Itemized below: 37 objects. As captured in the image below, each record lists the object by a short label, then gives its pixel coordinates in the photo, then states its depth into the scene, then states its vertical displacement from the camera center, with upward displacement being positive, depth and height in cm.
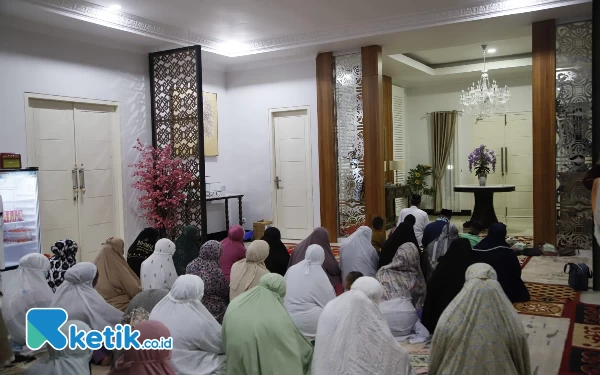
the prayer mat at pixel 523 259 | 619 -124
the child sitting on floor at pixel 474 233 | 556 -83
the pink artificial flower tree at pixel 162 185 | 700 -20
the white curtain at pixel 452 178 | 1130 -31
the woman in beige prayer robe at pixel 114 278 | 411 -88
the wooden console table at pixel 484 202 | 875 -68
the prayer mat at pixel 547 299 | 438 -128
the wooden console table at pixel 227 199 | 825 -50
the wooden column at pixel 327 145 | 799 +36
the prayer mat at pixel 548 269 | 541 -125
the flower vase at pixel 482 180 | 894 -29
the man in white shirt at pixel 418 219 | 635 -69
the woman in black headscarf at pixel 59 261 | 411 -73
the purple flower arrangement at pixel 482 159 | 901 +8
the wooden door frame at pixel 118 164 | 711 +11
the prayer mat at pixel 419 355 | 325 -131
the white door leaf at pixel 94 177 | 667 -5
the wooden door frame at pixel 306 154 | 842 +21
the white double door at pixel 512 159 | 1043 +7
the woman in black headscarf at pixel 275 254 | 485 -84
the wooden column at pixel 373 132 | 758 +52
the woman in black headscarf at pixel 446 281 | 360 -84
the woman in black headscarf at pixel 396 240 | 450 -67
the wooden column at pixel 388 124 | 1030 +88
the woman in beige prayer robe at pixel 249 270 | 386 -79
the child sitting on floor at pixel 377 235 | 571 -82
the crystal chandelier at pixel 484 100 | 884 +113
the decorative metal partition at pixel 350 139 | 764 +43
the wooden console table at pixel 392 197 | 897 -57
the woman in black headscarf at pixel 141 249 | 491 -78
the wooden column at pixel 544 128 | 660 +45
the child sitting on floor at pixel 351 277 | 347 -77
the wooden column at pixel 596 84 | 459 +72
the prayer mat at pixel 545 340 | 325 -131
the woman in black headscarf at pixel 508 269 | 467 -99
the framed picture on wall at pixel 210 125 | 861 +79
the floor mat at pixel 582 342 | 321 -131
